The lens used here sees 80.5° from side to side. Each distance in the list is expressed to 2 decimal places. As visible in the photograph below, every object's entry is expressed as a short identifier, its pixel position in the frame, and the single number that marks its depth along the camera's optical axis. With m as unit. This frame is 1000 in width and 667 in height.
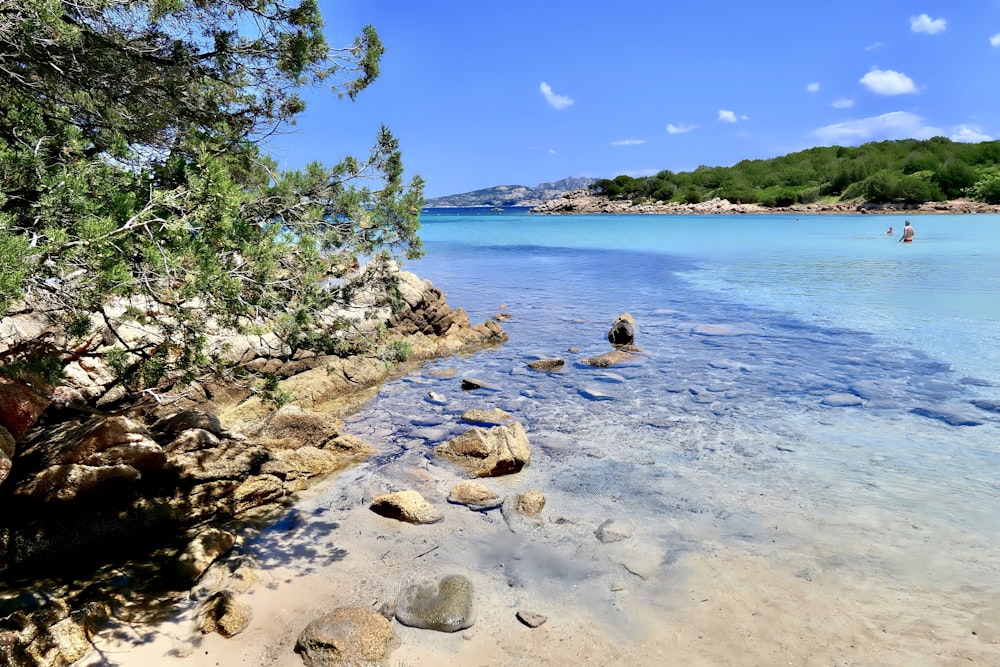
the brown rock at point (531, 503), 6.93
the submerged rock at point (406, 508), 6.77
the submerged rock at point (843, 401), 10.44
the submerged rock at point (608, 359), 13.57
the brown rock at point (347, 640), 4.52
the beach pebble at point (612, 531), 6.36
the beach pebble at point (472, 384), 12.05
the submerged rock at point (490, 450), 8.06
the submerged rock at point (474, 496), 7.13
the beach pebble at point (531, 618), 4.98
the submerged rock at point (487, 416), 10.12
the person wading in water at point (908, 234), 39.88
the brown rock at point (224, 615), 4.79
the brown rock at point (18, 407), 5.92
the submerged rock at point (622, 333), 15.60
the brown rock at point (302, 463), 7.49
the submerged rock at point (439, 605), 5.03
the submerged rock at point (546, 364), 13.44
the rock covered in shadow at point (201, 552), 5.38
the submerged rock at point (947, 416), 9.41
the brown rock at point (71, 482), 5.53
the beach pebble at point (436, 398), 11.23
